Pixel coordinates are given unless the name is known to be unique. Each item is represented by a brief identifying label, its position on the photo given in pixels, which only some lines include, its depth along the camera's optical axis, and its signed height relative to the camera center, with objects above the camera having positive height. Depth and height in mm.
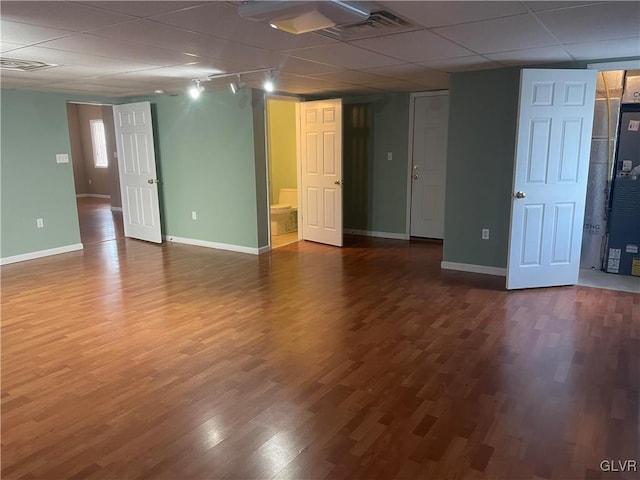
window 11555 +391
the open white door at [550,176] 4133 -205
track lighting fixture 4319 +824
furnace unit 4773 -516
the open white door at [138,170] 6605 -170
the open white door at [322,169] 6273 -177
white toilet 7352 -911
